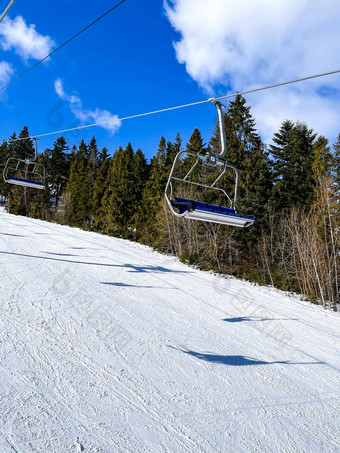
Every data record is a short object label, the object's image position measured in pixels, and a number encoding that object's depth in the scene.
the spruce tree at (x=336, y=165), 18.08
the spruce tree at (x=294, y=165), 20.52
